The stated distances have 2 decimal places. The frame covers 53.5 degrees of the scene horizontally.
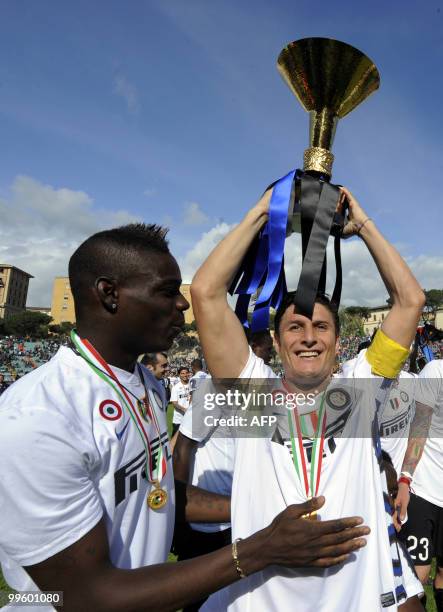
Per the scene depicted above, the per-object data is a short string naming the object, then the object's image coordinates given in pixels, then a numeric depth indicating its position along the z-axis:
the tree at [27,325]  84.81
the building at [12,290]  112.75
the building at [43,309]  140.80
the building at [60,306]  116.38
